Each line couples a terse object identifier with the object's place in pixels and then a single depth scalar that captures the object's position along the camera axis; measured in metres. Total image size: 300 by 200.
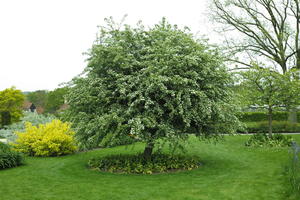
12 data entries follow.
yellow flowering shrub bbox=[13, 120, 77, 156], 13.42
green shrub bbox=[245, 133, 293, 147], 14.97
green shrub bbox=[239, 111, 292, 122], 26.13
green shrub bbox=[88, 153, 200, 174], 9.79
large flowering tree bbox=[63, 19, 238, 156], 9.01
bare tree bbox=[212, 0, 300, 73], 25.00
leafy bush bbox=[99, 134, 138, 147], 9.38
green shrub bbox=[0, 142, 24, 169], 10.83
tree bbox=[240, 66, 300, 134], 15.06
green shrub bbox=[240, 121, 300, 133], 21.81
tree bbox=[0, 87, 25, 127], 37.04
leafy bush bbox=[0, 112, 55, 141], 17.00
